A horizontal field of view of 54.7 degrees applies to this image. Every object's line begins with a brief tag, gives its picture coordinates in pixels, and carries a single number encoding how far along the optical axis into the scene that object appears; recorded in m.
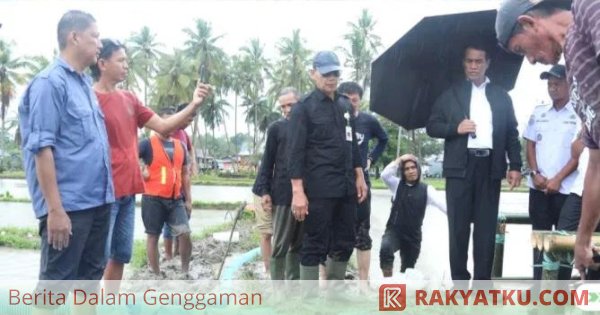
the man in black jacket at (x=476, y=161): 4.11
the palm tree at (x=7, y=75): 52.92
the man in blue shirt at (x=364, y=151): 5.05
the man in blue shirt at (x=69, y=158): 2.91
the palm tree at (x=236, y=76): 59.81
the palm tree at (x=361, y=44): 51.41
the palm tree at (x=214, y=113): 62.81
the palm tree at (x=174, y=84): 47.38
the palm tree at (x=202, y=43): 53.44
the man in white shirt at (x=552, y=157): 4.25
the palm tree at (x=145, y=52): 54.44
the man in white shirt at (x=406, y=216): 5.23
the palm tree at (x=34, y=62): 53.32
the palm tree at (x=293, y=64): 53.62
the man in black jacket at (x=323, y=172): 4.12
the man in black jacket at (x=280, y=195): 4.64
